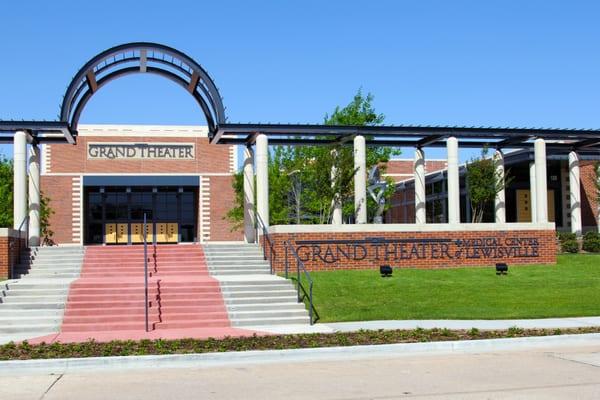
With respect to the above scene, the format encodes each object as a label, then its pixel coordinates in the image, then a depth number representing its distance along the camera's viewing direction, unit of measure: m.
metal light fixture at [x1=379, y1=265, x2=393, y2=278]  20.86
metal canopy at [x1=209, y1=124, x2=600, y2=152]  26.66
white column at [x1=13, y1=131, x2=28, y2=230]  24.45
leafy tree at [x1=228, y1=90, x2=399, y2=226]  32.62
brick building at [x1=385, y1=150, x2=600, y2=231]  38.41
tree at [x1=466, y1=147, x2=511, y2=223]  30.00
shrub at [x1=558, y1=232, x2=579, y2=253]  29.66
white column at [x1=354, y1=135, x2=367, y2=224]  26.71
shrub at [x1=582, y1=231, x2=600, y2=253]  29.88
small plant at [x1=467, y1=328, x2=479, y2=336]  13.78
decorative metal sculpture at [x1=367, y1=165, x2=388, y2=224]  37.46
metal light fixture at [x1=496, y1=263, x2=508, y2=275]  21.92
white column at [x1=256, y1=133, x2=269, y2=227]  25.81
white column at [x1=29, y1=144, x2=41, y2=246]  25.39
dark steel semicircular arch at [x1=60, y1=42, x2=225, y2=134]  24.67
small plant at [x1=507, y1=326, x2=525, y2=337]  13.83
